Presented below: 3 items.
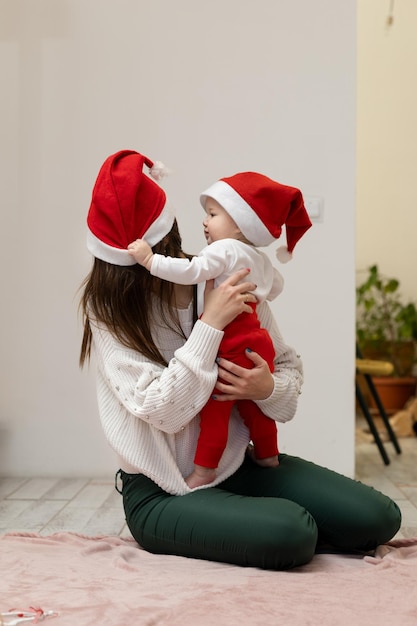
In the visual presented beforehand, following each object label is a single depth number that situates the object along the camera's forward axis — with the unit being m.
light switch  2.81
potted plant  4.35
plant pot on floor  4.39
